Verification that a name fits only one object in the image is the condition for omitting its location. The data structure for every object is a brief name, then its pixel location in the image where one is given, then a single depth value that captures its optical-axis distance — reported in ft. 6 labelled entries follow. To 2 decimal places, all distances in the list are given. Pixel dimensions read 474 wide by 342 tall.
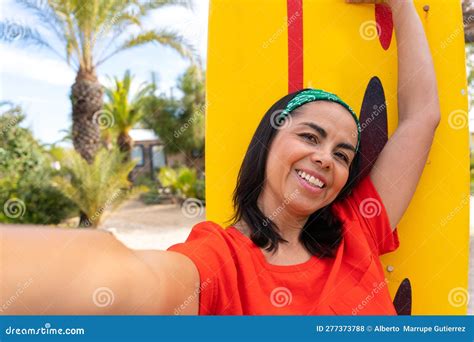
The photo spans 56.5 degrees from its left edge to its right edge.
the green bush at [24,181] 30.50
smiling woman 3.35
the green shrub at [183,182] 42.19
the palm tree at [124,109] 49.78
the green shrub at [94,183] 27.58
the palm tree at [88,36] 26.32
